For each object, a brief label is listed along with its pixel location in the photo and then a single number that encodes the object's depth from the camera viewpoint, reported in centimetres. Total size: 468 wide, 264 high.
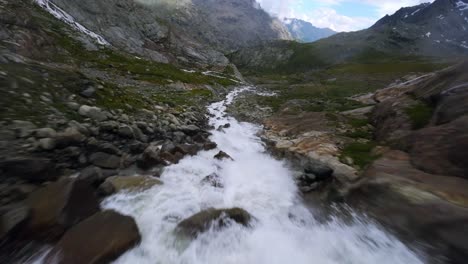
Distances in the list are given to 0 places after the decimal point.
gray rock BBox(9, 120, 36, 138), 1034
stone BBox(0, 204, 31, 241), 686
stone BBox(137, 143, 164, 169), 1273
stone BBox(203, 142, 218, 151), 1748
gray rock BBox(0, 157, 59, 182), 864
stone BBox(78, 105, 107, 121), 1405
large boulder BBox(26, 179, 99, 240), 736
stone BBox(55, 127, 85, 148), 1105
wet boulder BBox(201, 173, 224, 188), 1266
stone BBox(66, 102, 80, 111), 1401
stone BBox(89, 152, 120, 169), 1155
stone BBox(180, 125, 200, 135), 1930
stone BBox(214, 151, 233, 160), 1637
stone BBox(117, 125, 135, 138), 1427
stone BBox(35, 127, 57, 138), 1073
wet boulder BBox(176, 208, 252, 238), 877
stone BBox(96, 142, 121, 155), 1234
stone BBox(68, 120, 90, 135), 1232
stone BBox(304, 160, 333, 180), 1336
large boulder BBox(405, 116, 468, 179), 1025
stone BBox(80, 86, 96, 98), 1619
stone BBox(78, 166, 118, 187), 985
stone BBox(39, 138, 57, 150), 1036
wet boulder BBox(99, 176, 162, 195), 1005
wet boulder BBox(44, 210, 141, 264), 672
